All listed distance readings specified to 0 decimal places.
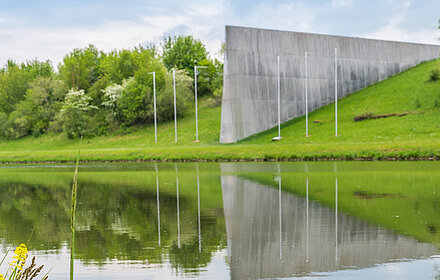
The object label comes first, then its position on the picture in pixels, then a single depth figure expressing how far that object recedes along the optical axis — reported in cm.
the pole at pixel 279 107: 4581
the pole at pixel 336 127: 4497
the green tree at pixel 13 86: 7944
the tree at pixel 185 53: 8544
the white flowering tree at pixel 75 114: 6456
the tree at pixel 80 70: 7360
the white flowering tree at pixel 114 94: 6538
